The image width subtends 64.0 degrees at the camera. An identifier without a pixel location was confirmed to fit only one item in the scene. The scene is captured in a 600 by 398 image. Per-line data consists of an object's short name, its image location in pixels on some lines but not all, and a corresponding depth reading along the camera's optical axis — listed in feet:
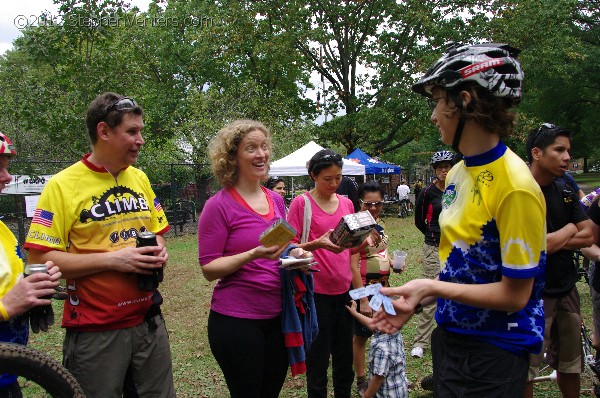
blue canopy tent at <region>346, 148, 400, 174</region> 64.39
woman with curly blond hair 8.95
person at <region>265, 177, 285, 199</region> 26.89
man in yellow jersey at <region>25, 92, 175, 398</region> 8.16
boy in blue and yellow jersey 5.64
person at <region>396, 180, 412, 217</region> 74.28
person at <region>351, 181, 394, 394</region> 14.58
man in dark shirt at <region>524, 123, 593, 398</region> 11.47
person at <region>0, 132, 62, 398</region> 6.94
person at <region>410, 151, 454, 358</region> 17.46
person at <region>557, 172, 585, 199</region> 12.39
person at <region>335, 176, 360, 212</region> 23.39
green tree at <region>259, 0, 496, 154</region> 76.48
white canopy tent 51.22
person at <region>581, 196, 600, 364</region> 11.78
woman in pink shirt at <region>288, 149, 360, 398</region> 12.07
